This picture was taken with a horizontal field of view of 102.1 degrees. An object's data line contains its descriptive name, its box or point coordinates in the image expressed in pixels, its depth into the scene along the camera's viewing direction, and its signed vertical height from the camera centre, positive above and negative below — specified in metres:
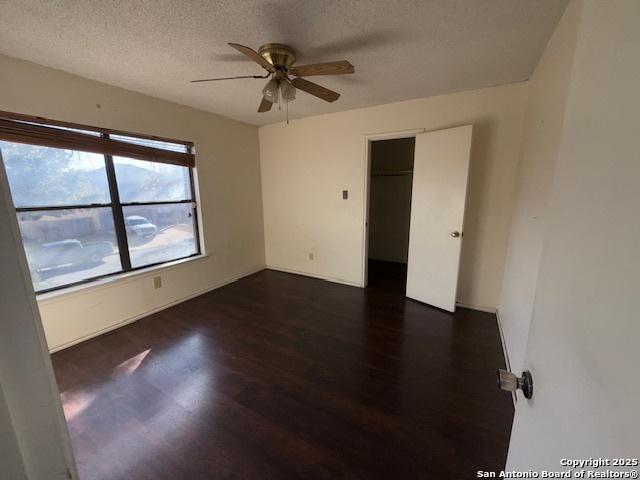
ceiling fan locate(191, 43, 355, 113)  1.65 +0.84
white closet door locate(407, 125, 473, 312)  2.57 -0.20
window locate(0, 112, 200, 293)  2.01 +0.02
